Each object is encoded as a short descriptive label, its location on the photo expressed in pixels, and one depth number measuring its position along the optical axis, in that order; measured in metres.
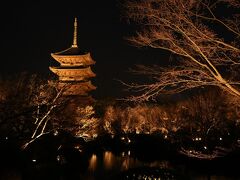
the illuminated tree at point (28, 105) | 12.59
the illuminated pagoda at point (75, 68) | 38.25
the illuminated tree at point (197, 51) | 5.96
